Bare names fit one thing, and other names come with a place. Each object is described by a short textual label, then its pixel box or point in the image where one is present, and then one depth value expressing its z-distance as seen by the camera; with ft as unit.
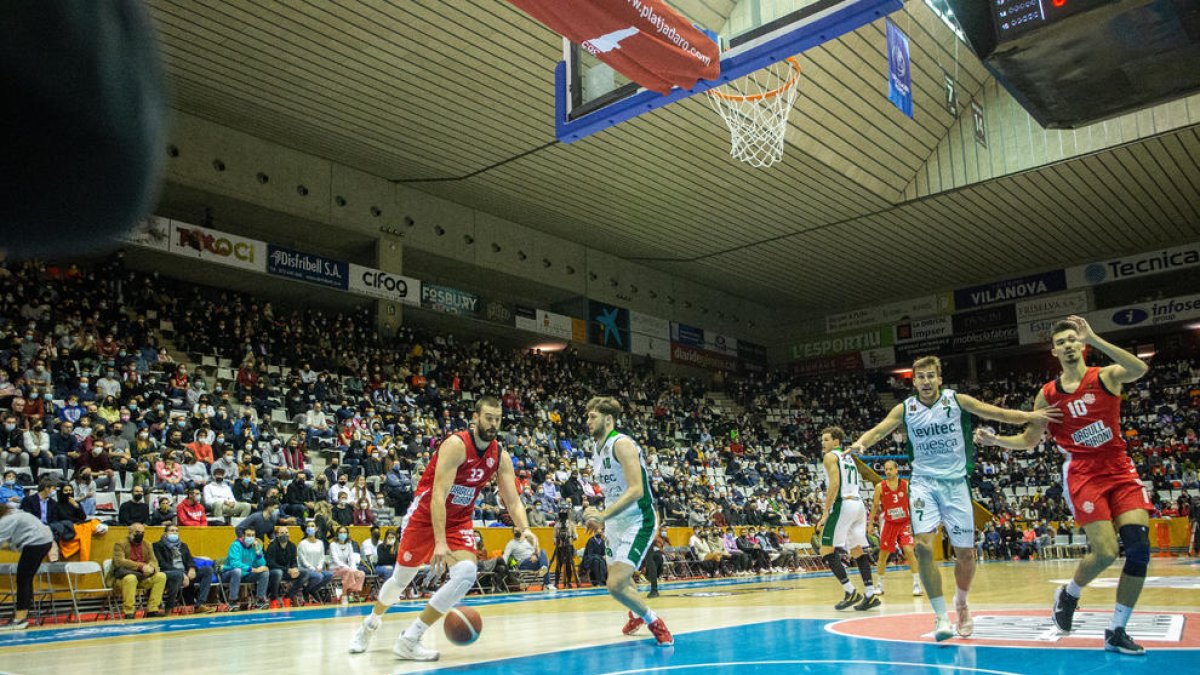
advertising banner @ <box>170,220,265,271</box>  69.15
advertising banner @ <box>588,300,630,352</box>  101.55
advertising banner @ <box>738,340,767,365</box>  126.31
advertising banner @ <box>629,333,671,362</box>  106.73
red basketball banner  27.58
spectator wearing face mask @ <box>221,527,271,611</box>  41.45
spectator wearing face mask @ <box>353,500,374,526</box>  50.55
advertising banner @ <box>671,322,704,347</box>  112.98
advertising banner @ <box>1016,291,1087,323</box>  110.52
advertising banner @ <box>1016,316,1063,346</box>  113.19
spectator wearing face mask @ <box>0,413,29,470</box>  42.57
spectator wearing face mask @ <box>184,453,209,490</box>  46.44
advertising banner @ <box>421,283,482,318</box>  86.07
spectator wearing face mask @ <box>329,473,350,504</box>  51.16
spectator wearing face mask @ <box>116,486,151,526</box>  40.47
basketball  22.25
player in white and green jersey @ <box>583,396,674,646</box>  22.97
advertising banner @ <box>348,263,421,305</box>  80.23
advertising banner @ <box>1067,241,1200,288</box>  103.96
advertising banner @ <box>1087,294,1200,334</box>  107.45
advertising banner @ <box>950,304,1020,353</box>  114.42
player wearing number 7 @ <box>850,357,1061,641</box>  21.75
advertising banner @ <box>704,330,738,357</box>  119.14
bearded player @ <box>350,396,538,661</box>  21.44
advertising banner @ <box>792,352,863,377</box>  129.00
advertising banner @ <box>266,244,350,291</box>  75.31
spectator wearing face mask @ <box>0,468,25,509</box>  35.86
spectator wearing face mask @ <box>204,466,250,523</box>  45.44
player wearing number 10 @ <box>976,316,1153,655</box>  19.15
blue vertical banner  50.66
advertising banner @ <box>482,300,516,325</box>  92.22
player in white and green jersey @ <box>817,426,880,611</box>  34.01
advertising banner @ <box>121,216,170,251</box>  65.39
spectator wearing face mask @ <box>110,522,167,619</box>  37.96
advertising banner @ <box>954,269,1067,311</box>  111.75
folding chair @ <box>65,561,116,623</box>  37.50
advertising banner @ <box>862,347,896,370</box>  124.77
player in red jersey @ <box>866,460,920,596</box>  39.34
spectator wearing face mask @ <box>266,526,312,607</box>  42.88
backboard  30.32
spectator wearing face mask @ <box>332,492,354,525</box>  49.01
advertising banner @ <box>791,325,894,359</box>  125.39
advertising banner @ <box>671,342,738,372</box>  113.41
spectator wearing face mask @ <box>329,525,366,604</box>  44.45
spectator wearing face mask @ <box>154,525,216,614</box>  39.55
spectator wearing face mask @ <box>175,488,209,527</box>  43.14
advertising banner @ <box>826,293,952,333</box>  120.26
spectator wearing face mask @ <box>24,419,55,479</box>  43.29
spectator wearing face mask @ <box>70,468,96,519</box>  40.27
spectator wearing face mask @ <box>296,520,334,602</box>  44.15
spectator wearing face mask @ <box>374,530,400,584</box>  47.21
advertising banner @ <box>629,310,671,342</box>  106.73
